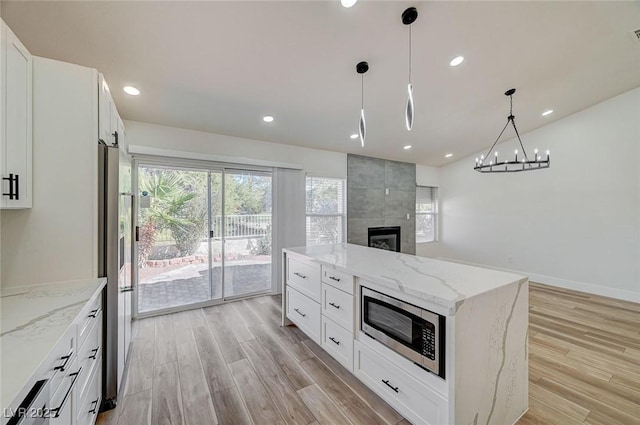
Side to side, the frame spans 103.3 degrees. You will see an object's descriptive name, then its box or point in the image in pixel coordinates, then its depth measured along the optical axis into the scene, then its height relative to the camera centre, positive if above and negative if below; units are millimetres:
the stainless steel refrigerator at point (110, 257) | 1709 -272
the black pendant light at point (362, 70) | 2377 +1515
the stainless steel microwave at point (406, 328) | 1375 -708
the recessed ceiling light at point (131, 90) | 2564 +1310
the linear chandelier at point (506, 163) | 3431 +1189
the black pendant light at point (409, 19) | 2005 +1613
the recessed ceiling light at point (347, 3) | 1842 +1568
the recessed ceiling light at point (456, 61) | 2650 +1636
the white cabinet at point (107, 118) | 1731 +756
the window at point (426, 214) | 6688 +22
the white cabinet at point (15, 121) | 1265 +521
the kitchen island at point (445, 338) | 1350 -796
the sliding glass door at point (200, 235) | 3381 -277
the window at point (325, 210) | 4816 +111
